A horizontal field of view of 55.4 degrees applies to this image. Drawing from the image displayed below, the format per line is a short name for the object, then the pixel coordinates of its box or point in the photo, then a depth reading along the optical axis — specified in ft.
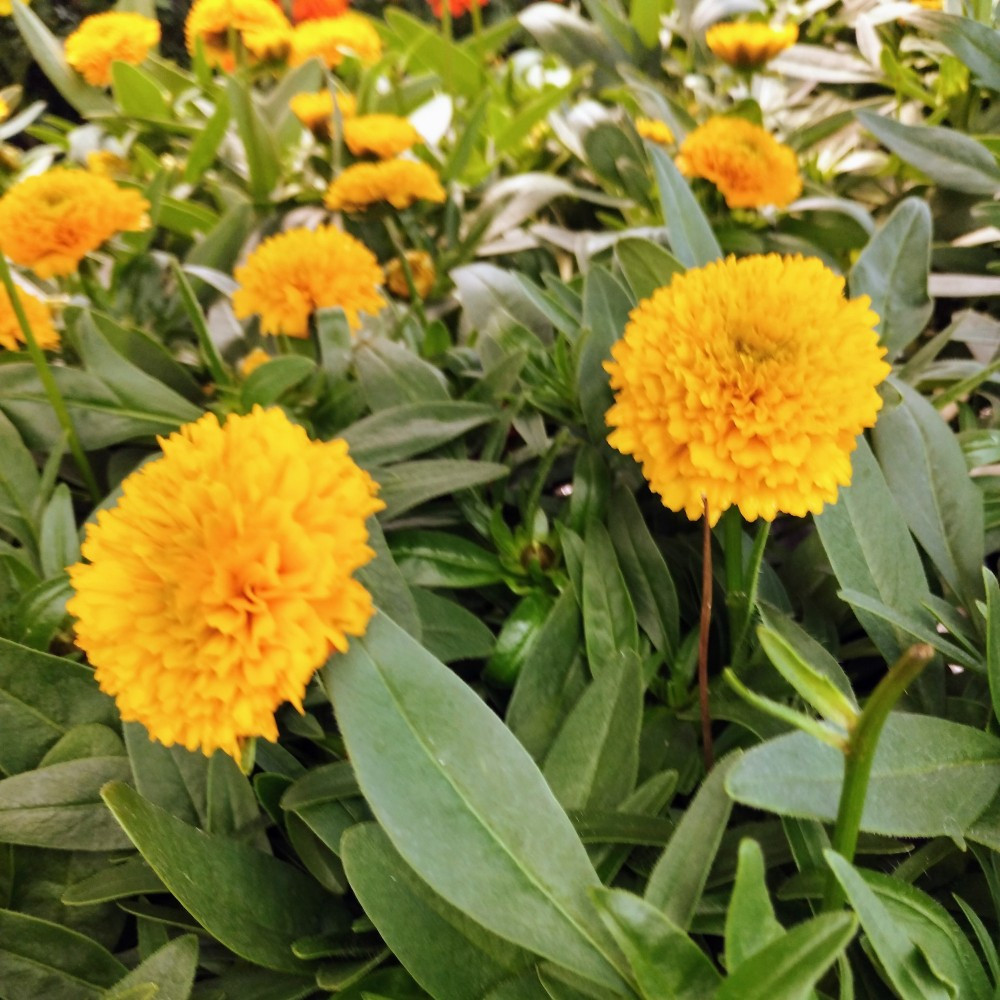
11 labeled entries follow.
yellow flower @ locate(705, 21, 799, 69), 1.01
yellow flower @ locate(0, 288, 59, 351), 0.71
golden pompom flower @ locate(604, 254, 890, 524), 0.52
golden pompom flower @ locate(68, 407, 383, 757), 0.46
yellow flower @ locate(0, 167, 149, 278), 0.77
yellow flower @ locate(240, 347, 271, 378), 0.80
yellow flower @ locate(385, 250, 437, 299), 0.95
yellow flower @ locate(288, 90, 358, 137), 0.98
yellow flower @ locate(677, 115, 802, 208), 0.81
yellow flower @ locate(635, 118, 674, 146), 0.99
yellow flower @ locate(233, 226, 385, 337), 0.74
